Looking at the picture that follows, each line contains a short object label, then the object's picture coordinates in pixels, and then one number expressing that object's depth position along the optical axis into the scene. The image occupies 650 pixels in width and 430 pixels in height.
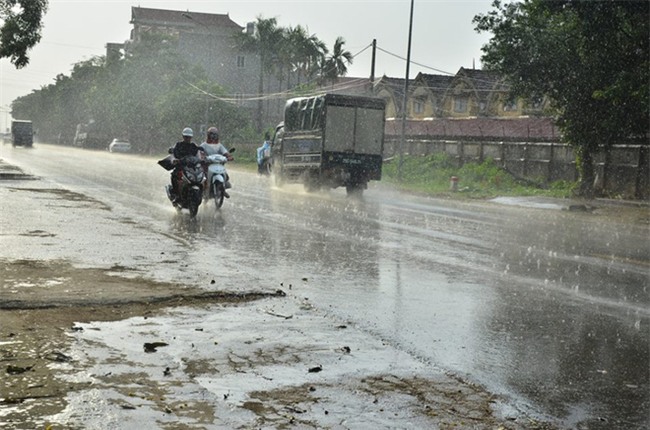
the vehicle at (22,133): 87.19
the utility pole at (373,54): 49.08
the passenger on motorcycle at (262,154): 43.76
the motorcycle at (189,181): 18.33
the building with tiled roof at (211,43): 115.00
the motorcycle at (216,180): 20.09
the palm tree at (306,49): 89.19
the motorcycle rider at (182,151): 18.77
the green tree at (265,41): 91.75
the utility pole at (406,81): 41.09
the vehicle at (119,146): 84.69
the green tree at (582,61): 26.55
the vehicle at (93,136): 100.69
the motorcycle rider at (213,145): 20.08
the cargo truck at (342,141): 29.16
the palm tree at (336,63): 89.50
